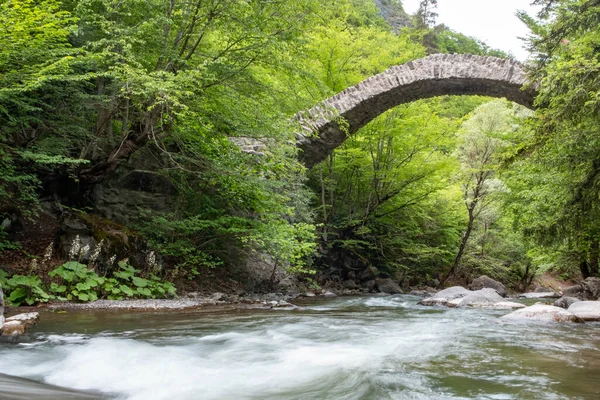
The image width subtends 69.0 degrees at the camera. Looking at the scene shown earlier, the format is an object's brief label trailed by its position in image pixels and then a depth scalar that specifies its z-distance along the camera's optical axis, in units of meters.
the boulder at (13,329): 3.29
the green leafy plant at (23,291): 4.62
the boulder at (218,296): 6.63
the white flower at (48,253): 5.23
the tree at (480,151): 13.13
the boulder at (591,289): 9.29
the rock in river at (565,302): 8.19
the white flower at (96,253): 5.55
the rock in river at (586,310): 5.61
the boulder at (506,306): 7.88
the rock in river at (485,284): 14.75
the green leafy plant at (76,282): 5.11
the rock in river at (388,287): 12.48
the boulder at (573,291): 11.08
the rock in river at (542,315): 5.52
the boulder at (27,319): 3.61
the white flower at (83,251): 5.39
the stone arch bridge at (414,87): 9.92
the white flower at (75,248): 5.38
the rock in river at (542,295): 14.54
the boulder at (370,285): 12.48
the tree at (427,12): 42.12
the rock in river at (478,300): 8.38
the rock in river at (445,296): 8.89
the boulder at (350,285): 12.19
